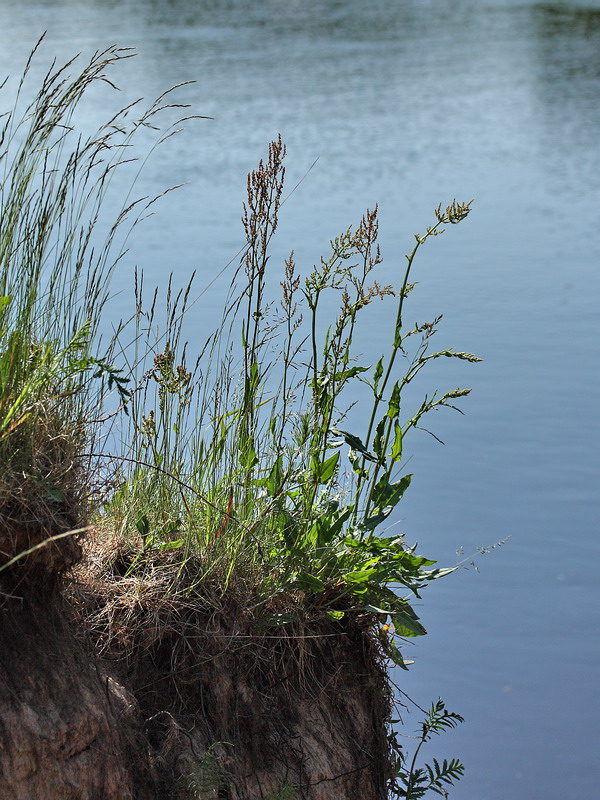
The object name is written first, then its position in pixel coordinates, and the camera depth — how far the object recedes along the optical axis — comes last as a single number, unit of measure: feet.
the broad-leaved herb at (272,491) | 17.85
